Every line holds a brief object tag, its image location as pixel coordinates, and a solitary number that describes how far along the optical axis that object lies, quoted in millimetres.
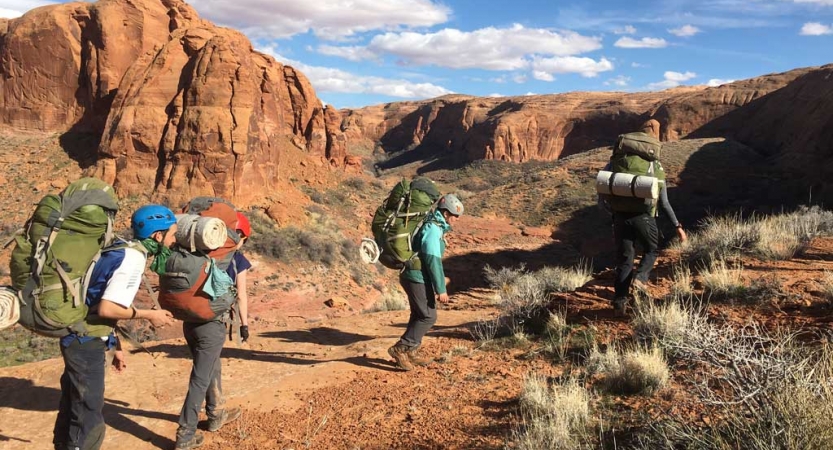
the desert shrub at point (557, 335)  5309
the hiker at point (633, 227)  5609
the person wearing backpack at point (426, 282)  5309
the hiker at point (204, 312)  3773
